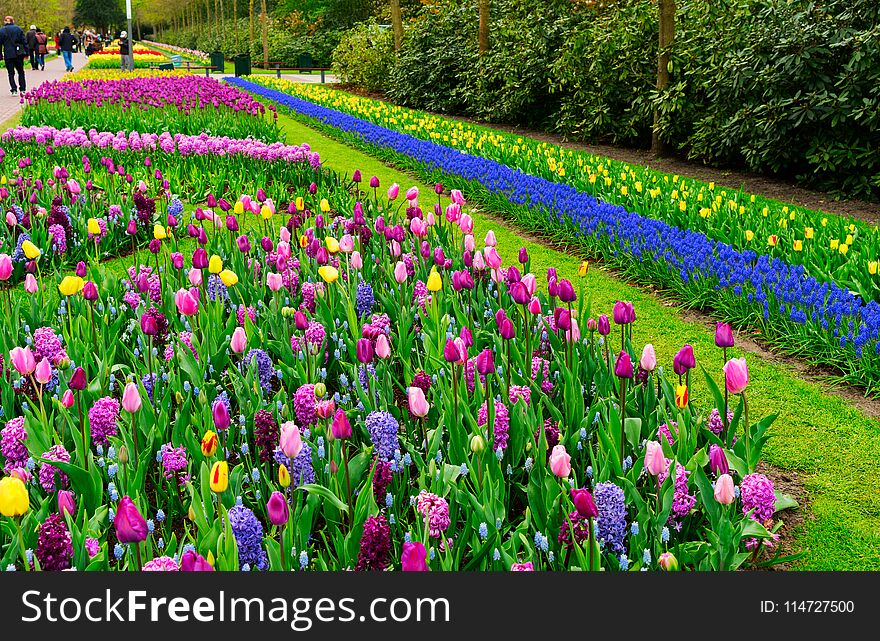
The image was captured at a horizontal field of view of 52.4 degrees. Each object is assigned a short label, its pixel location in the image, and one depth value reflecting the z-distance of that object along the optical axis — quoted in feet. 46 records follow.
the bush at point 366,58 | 74.95
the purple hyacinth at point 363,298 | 13.29
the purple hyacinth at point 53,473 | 8.11
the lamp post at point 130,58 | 92.99
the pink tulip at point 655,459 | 7.20
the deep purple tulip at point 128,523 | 5.64
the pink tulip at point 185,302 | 10.00
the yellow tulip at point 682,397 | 8.27
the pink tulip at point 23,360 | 8.64
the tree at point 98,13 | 276.21
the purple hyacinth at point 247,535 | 6.96
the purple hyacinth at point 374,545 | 6.74
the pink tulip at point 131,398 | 7.70
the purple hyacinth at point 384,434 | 8.56
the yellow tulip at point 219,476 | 5.88
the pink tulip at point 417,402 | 7.80
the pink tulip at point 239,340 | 9.23
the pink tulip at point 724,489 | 6.82
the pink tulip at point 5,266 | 11.27
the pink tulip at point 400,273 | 11.89
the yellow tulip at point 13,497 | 5.73
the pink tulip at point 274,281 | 11.83
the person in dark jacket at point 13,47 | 65.16
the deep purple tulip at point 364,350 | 8.76
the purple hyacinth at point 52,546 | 6.58
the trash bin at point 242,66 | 105.09
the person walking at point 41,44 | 106.71
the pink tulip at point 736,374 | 7.95
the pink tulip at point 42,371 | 8.54
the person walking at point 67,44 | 107.34
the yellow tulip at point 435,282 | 10.22
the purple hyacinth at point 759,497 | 7.87
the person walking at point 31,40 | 90.53
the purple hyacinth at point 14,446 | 8.61
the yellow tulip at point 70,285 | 10.34
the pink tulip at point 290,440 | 6.74
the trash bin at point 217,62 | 120.47
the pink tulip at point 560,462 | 6.79
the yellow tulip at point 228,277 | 11.10
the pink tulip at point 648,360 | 8.65
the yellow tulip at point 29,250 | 11.87
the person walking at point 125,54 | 98.22
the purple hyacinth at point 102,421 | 8.94
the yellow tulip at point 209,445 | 6.64
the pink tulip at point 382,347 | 8.80
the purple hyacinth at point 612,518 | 7.38
